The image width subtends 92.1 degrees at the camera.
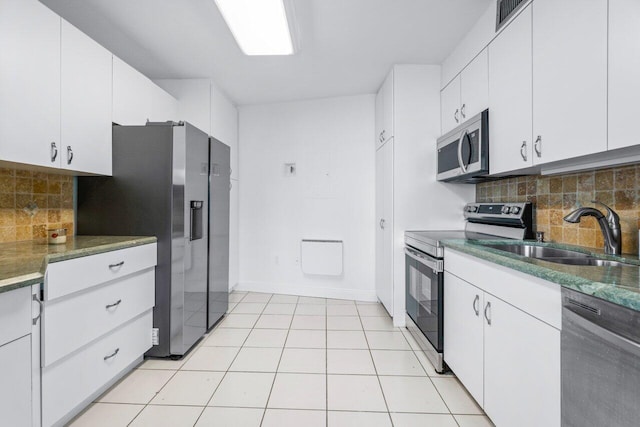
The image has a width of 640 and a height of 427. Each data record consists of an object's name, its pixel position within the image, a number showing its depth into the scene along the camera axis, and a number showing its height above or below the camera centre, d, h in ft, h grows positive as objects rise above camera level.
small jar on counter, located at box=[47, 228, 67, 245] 5.85 -0.47
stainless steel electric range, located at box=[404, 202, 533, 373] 6.76 -1.09
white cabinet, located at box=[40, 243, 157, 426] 4.50 -1.95
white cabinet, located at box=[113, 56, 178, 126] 7.45 +3.09
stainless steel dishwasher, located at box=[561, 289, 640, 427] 2.53 -1.36
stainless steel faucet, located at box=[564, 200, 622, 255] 4.59 -0.17
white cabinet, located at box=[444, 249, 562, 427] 3.58 -1.82
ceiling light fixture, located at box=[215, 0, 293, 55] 6.23 +4.27
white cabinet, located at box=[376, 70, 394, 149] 9.78 +3.47
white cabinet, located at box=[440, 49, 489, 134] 6.97 +3.02
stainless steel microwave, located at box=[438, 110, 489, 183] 6.77 +1.49
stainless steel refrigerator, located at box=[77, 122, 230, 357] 7.06 +0.16
